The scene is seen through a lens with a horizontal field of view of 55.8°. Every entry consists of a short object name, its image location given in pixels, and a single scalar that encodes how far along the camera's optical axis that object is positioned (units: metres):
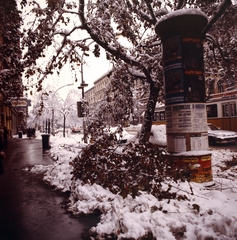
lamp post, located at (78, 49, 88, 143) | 17.22
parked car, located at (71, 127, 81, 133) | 52.53
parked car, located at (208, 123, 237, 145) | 14.47
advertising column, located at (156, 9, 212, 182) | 5.15
